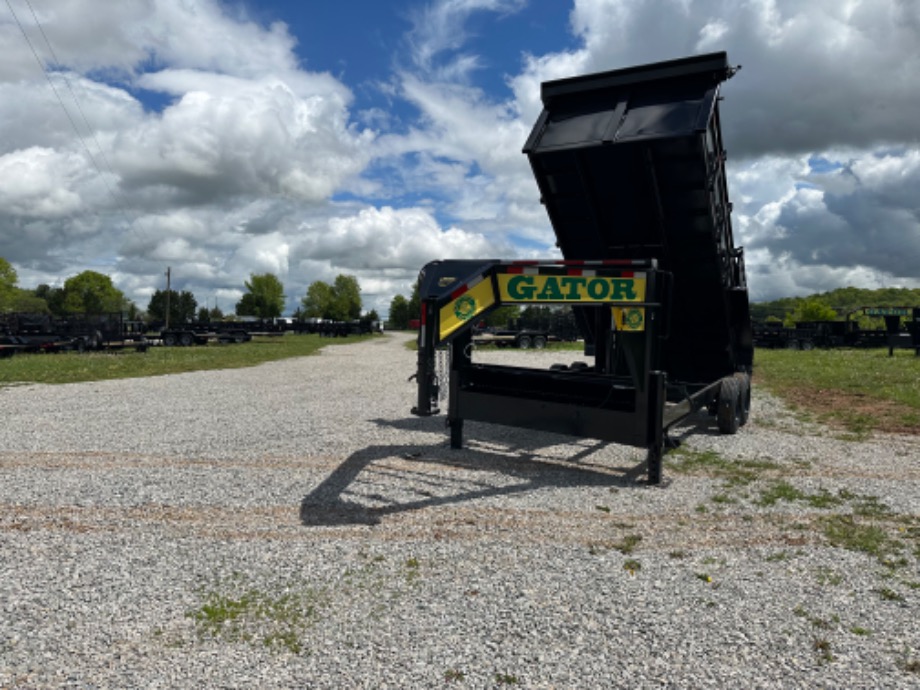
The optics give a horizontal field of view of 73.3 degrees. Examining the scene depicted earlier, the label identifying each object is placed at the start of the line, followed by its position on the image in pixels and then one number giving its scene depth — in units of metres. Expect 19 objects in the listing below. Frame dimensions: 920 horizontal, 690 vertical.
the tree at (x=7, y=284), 73.90
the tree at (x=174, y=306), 100.51
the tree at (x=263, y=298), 97.00
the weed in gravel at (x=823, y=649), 3.15
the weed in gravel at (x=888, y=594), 3.79
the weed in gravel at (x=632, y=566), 4.21
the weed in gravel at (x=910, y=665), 3.05
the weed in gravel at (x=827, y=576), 4.05
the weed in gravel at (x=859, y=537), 4.61
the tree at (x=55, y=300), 99.81
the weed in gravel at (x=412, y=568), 4.10
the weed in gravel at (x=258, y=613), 3.33
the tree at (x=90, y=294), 96.19
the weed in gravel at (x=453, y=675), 2.96
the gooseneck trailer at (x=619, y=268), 6.27
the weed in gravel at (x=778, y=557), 4.43
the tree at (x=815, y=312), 87.05
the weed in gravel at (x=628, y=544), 4.57
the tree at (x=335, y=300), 102.81
